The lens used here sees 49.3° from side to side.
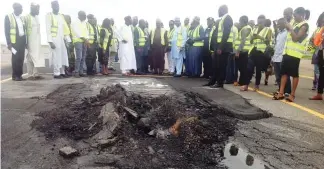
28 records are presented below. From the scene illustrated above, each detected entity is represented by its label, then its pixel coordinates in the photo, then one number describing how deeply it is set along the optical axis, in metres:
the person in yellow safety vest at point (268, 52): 8.83
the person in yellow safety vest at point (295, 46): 6.79
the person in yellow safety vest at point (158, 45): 12.67
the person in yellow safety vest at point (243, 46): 9.14
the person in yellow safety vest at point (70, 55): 11.11
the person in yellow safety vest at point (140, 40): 12.53
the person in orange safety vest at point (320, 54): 7.18
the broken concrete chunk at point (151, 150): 3.85
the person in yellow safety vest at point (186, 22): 12.20
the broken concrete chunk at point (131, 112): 5.00
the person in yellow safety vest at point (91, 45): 11.59
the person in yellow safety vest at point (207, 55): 11.37
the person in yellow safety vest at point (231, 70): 10.13
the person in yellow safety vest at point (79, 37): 11.09
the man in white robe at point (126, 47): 12.39
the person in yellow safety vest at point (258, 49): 8.63
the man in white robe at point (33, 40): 10.21
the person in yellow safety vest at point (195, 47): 11.26
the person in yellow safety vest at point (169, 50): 12.93
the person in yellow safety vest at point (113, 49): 13.00
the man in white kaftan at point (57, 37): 10.31
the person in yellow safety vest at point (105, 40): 12.04
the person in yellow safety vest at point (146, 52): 12.73
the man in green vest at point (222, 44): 8.70
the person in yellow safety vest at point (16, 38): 9.59
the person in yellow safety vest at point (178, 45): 11.94
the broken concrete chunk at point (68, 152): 3.66
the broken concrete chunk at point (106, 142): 3.98
